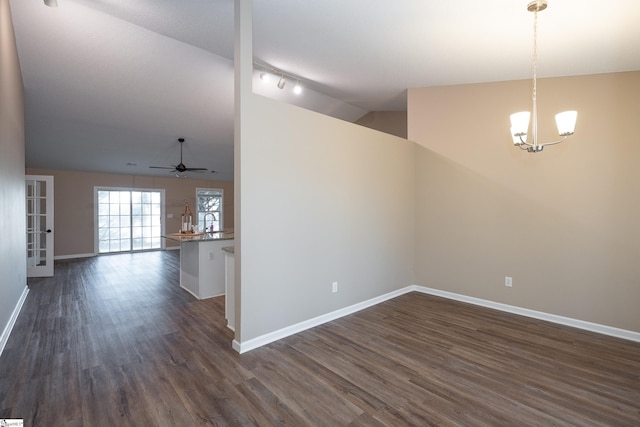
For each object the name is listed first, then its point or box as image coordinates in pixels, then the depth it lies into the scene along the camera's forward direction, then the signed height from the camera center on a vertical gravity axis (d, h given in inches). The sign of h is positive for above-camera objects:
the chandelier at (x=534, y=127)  90.4 +29.6
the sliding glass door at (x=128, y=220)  331.9 -7.8
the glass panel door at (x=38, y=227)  217.2 -10.5
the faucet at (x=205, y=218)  401.7 -7.0
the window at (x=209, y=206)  401.0 +9.8
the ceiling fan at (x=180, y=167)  235.0 +38.5
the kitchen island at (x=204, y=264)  167.2 -30.5
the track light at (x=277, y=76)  158.6 +79.1
